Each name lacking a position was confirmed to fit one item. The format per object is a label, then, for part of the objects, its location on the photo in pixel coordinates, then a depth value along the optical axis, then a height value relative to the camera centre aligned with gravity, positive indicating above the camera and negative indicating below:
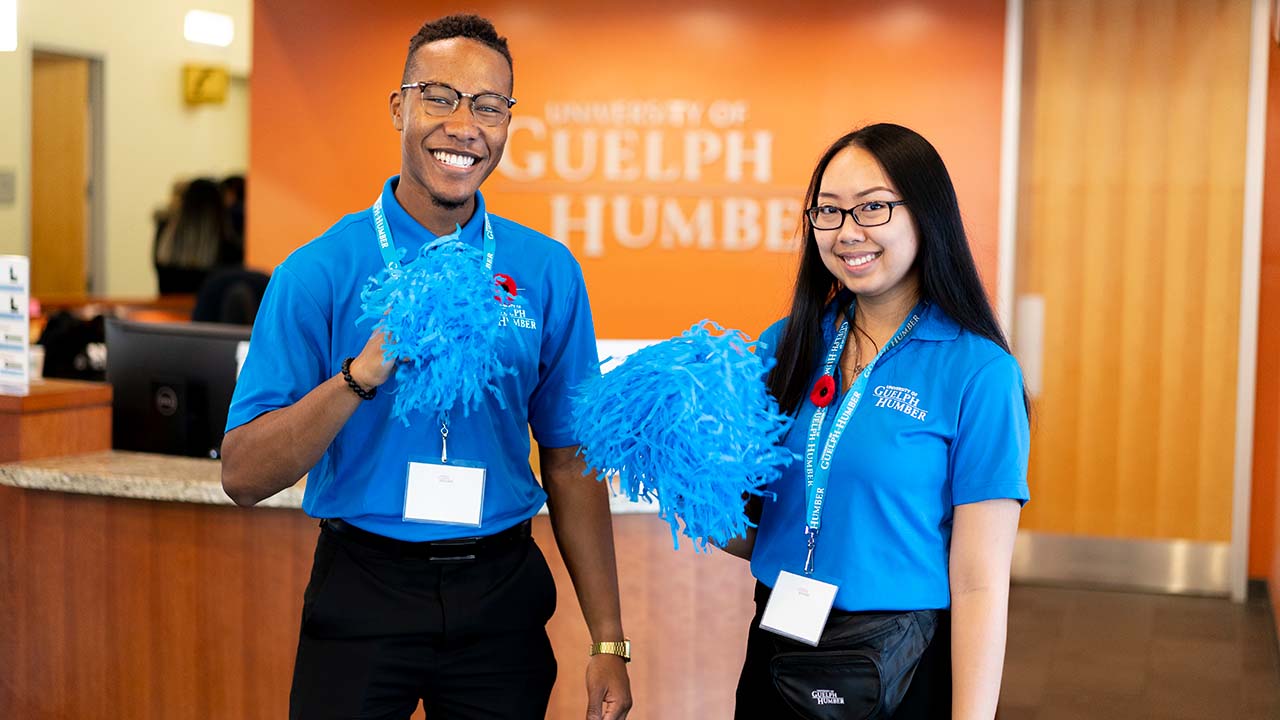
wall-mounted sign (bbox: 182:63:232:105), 9.73 +1.71
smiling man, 1.65 -0.23
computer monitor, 3.18 -0.22
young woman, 1.55 -0.23
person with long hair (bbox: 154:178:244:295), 6.45 +0.32
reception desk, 2.82 -0.71
